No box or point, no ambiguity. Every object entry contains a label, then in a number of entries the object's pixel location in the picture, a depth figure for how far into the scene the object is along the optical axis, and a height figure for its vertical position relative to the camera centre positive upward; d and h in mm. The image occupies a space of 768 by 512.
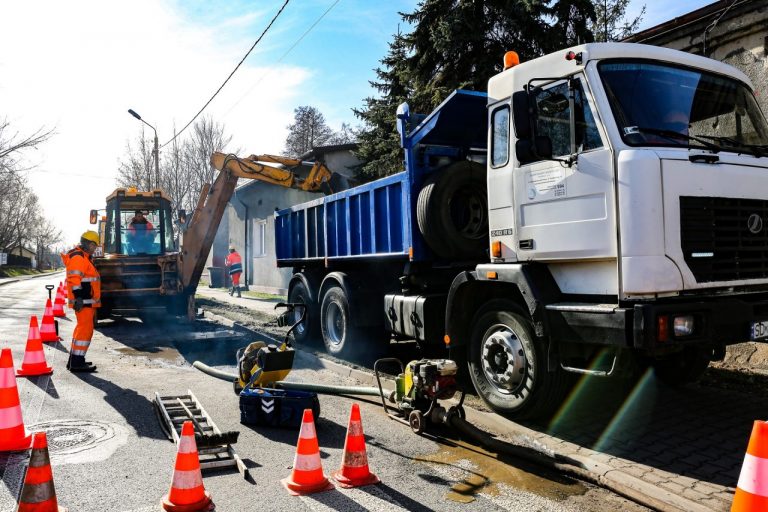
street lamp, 25573 +5419
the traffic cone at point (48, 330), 10116 -1114
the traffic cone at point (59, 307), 14891 -1047
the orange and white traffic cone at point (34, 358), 7125 -1150
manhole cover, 4258 -1420
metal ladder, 4043 -1371
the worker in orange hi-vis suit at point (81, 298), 7527 -425
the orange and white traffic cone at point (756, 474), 2604 -1069
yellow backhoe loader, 12055 +742
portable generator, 4633 -1152
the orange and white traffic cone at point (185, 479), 3252 -1255
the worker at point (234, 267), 19828 -164
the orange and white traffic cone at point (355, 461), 3740 -1360
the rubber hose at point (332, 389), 5554 -1325
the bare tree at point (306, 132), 51469 +11913
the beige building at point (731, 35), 7699 +3110
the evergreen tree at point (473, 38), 12031 +4823
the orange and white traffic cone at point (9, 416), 4371 -1148
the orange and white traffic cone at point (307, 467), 3611 -1345
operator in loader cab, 14380 +837
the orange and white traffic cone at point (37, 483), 3014 -1153
